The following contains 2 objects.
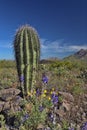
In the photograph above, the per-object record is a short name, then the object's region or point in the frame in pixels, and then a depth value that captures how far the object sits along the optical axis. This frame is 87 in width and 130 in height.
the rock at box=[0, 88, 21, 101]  2.28
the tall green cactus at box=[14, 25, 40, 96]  2.41
